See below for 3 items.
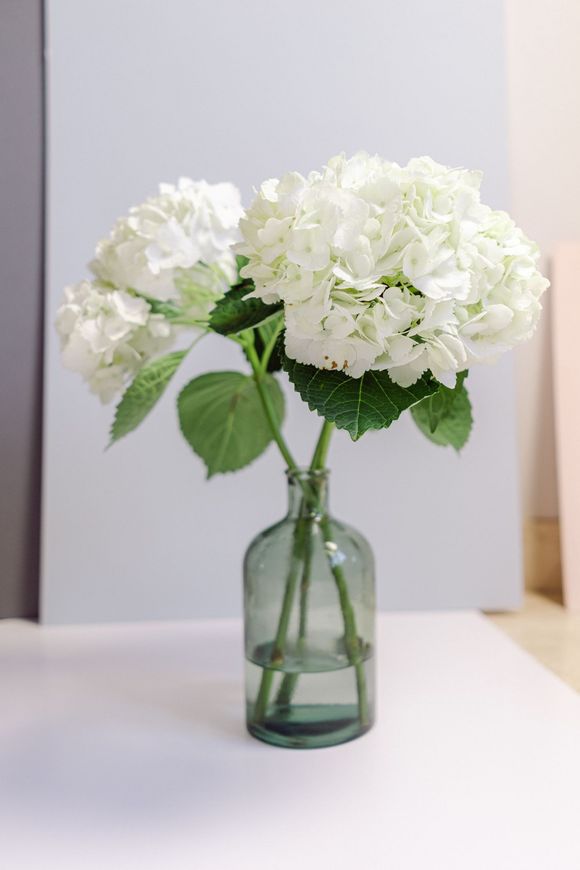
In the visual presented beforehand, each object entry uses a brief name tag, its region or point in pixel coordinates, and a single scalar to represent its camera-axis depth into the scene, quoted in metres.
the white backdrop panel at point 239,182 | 1.20
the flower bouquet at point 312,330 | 0.62
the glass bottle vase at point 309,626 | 0.80
